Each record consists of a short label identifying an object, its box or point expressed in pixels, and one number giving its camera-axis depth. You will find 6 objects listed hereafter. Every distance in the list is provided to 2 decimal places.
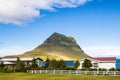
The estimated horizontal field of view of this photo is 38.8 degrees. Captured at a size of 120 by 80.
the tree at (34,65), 56.45
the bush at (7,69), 50.60
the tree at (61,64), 56.73
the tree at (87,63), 58.19
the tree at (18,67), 52.37
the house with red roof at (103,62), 59.36
